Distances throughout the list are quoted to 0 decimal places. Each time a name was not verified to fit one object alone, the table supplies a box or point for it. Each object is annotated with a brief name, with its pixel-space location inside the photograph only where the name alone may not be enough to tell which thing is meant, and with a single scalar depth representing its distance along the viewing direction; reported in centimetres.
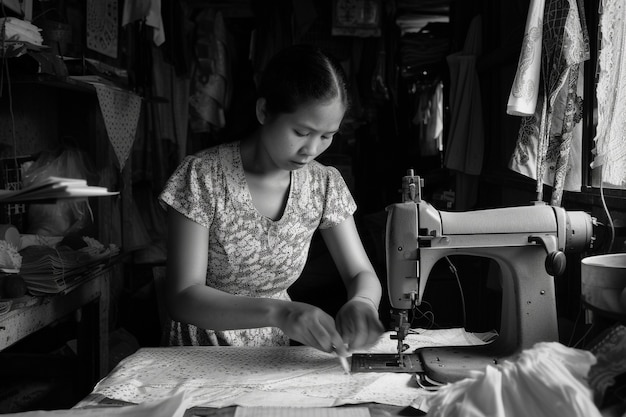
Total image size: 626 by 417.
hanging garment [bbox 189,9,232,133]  486
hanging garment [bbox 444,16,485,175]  365
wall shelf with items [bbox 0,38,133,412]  228
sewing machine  145
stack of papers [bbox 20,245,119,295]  215
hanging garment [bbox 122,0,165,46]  358
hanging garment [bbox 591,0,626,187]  167
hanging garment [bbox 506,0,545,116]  206
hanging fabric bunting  292
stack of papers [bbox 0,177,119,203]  88
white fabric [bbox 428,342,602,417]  85
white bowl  111
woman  160
